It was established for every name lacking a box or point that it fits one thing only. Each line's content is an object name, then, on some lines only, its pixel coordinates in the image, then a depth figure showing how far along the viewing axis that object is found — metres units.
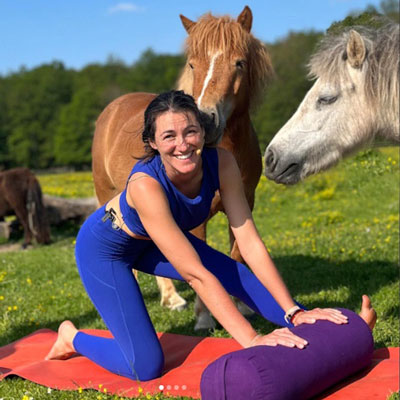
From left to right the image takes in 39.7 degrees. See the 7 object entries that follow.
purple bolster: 2.53
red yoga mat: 2.98
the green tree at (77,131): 52.72
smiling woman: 2.85
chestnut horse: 4.33
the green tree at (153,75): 54.78
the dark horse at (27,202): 11.52
